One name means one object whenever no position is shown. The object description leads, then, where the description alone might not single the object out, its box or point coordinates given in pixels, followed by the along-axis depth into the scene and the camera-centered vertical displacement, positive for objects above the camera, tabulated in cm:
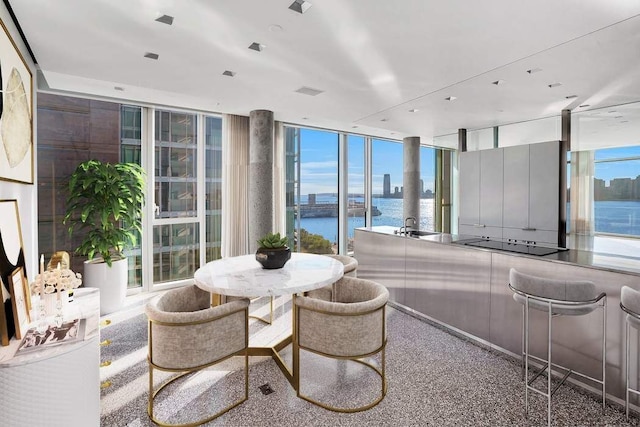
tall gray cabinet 446 +23
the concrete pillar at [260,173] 487 +53
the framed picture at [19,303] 160 -50
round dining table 223 -55
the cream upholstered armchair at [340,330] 220 -87
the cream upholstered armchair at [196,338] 203 -85
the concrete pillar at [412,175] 697 +71
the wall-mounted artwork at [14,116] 199 +64
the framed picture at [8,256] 154 -28
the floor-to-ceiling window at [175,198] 491 +15
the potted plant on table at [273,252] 276 -39
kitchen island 229 -85
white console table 131 -78
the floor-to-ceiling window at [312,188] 633 +40
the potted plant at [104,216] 386 -11
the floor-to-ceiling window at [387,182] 736 +60
